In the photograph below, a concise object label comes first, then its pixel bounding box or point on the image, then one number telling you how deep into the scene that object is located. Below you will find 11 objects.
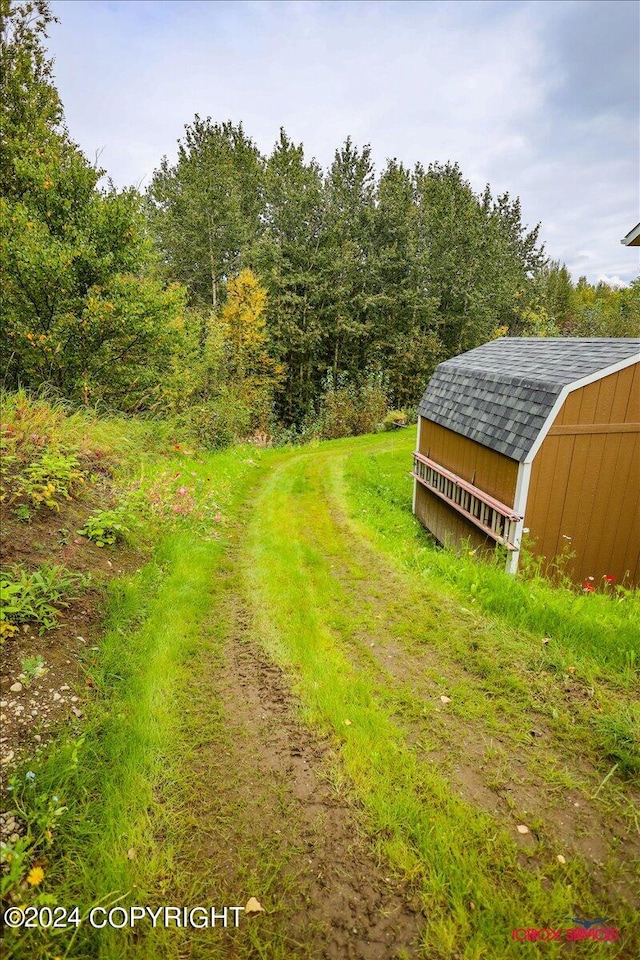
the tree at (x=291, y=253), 20.84
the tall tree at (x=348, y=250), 21.56
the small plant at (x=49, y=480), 4.39
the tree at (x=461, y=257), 24.72
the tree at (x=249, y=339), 18.12
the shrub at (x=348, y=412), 19.86
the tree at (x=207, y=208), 21.84
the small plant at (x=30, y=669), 3.00
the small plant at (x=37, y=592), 3.24
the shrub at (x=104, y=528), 4.76
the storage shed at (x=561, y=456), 5.46
